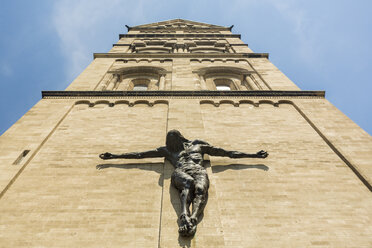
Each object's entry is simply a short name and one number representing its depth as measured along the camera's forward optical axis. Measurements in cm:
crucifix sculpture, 563
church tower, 576
